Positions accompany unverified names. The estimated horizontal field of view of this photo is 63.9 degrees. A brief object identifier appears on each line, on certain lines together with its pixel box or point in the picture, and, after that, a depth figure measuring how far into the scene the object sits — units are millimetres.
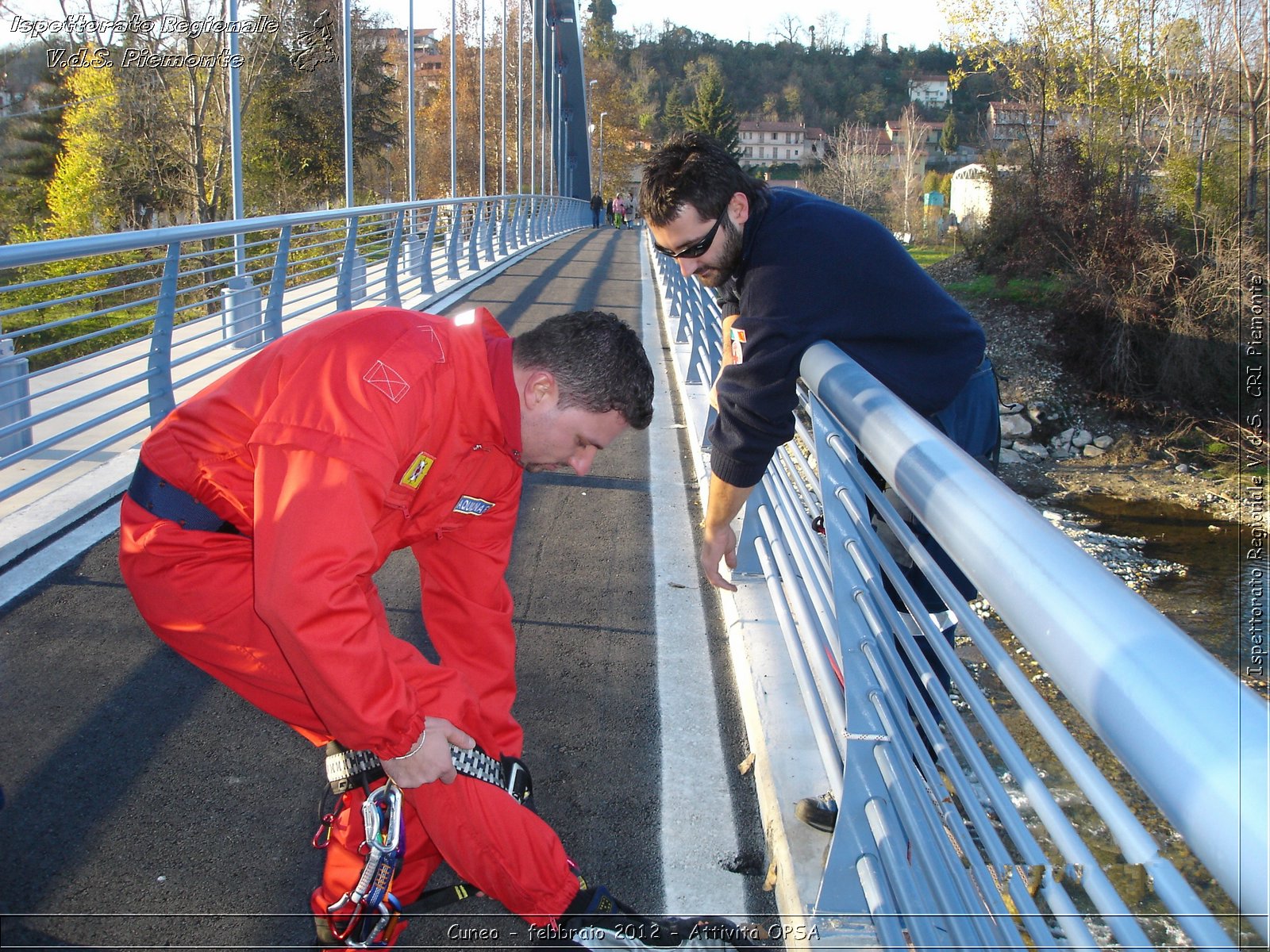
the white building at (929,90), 126994
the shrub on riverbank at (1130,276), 20969
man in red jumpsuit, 1997
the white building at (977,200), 31781
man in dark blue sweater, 2590
